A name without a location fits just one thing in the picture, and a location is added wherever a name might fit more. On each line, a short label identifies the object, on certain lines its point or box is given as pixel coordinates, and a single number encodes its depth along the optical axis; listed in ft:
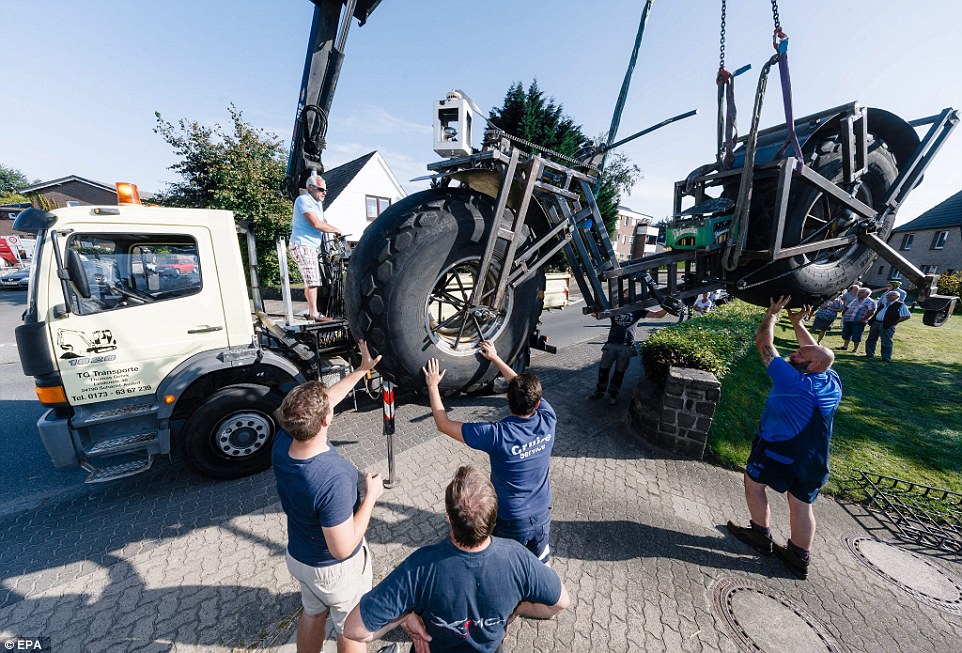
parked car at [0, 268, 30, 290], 50.72
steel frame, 6.29
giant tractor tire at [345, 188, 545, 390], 5.47
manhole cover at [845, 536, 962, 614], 8.38
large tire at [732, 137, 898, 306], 7.97
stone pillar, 13.16
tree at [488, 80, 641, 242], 56.13
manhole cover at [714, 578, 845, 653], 7.20
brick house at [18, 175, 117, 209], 91.04
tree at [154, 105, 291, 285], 38.73
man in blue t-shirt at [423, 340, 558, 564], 6.72
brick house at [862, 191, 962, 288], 72.90
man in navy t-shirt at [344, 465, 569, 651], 4.47
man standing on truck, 13.33
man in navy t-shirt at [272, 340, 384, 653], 5.58
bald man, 8.57
